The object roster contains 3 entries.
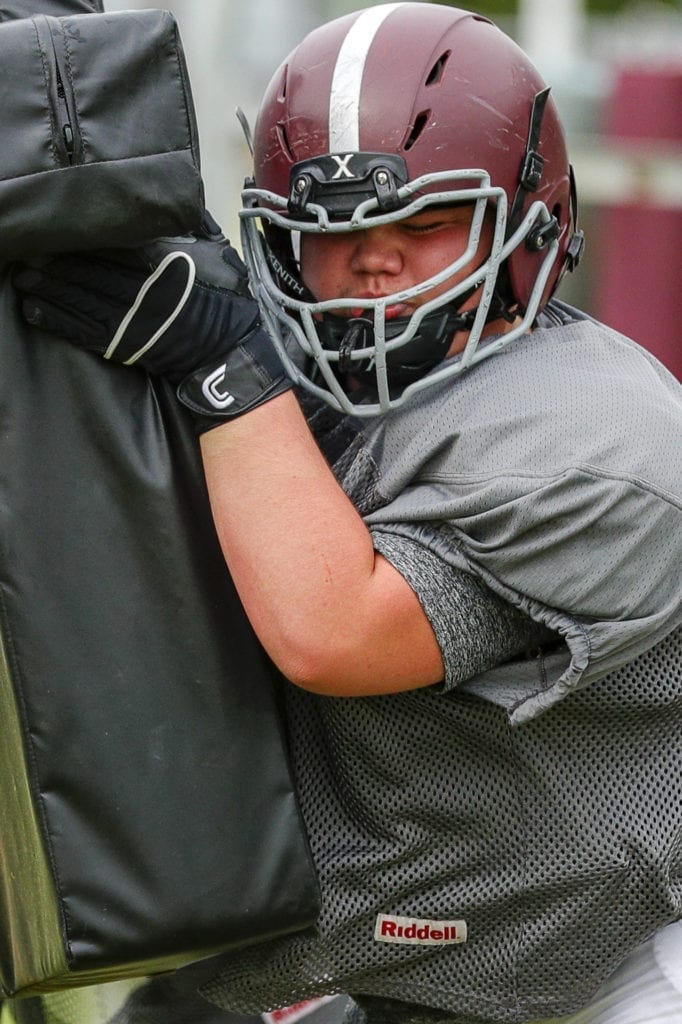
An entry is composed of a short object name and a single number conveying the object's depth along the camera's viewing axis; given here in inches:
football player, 369.3
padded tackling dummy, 368.6
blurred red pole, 743.4
